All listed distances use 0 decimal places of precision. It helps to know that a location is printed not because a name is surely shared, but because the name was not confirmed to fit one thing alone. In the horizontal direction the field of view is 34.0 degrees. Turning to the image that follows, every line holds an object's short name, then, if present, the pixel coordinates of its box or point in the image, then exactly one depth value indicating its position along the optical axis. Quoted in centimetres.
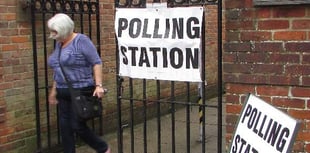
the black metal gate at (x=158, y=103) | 417
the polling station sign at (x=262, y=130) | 254
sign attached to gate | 414
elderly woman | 470
